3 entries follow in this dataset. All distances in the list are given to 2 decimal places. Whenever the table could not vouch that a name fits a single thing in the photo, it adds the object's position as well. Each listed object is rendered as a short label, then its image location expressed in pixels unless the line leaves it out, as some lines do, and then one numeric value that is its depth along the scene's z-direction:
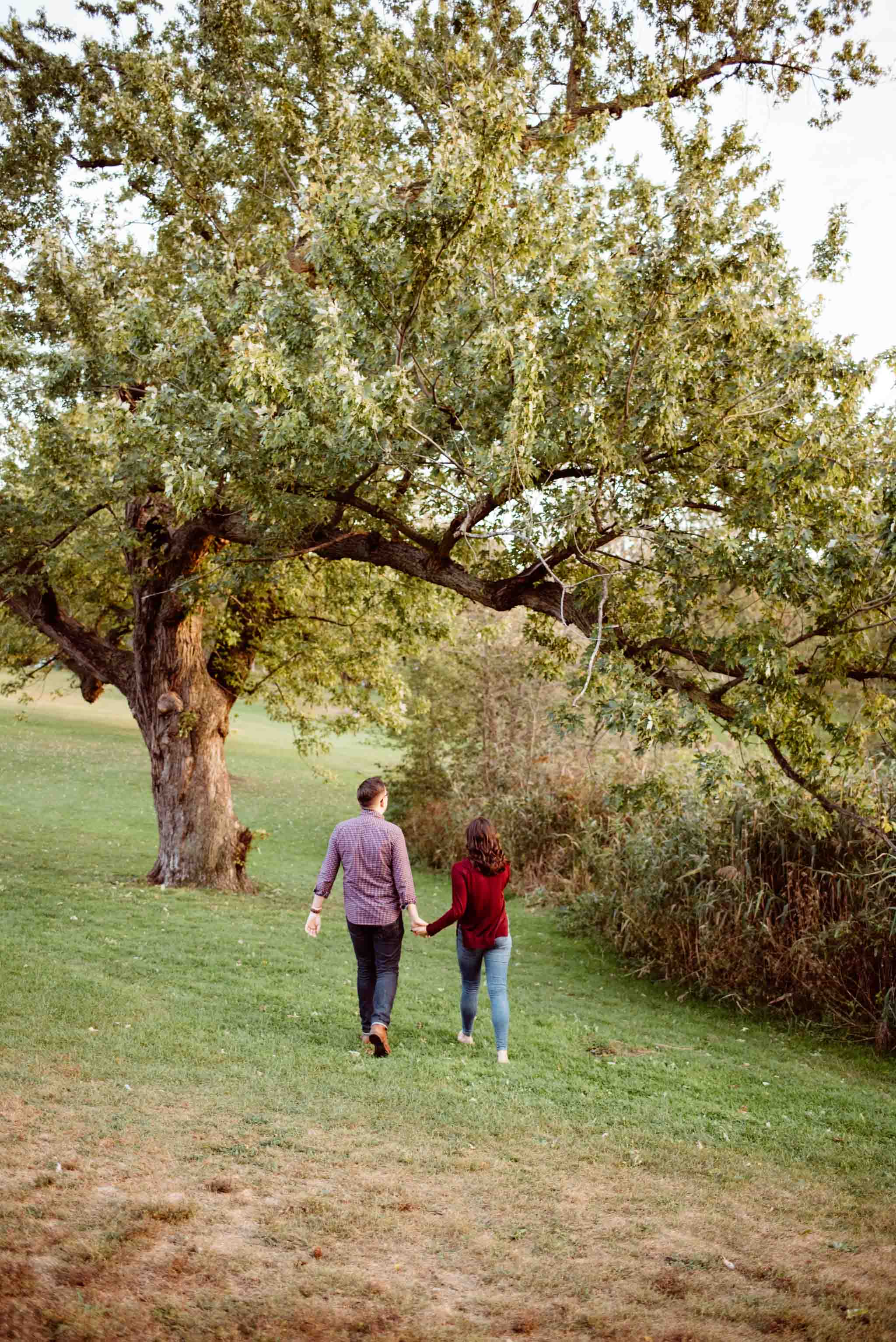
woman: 8.72
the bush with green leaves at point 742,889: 11.58
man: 8.45
